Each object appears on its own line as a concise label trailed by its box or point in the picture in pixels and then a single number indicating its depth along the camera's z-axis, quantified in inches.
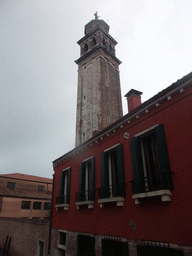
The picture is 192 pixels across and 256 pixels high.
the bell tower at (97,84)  986.1
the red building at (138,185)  215.9
